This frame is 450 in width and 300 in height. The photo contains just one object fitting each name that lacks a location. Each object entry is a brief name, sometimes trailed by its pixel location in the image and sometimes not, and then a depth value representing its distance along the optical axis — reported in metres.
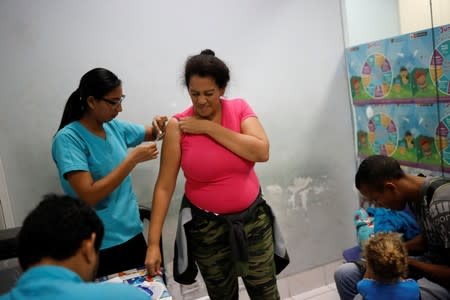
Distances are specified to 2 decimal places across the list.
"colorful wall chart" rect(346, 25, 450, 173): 1.93
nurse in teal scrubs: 1.44
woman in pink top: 1.42
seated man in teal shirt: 0.72
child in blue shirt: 1.50
